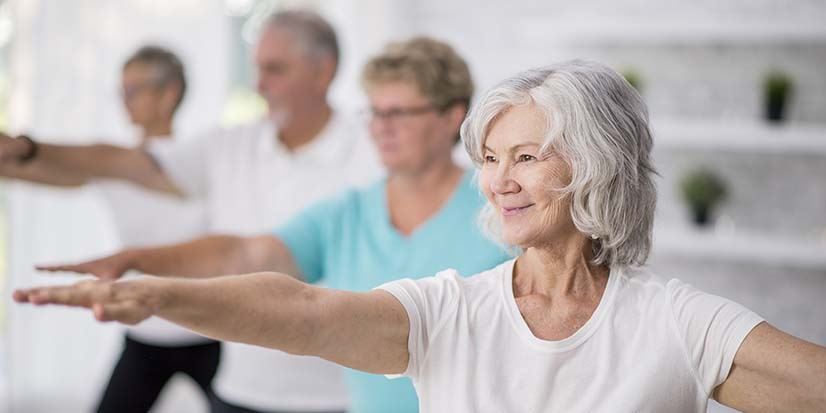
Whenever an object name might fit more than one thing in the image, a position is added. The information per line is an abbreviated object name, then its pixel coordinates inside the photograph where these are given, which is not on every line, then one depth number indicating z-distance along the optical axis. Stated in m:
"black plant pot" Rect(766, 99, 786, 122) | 6.32
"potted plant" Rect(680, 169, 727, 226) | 6.48
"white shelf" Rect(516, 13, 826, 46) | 6.23
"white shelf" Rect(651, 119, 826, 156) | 6.18
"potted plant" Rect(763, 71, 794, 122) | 6.30
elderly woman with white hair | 2.09
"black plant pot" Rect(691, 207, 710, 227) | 6.51
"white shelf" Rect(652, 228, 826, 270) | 6.15
